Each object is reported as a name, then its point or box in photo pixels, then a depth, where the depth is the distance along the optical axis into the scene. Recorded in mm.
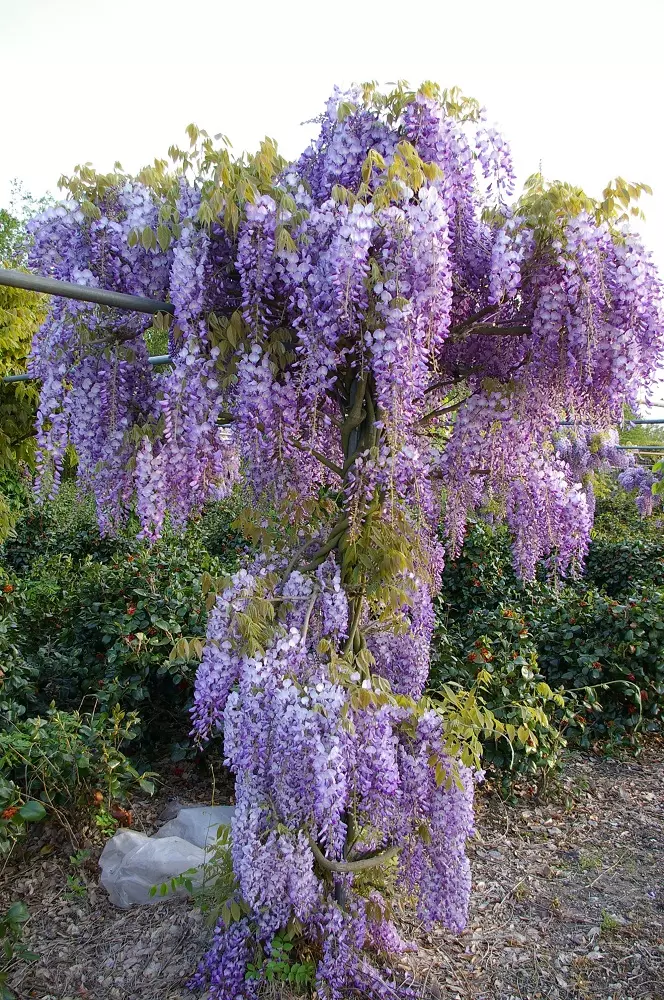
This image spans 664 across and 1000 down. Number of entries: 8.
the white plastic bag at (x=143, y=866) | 2617
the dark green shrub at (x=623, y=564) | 5341
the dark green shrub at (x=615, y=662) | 3900
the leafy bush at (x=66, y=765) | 2850
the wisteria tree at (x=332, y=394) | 1859
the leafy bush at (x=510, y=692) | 3400
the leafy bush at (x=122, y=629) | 3486
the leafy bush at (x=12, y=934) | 2176
